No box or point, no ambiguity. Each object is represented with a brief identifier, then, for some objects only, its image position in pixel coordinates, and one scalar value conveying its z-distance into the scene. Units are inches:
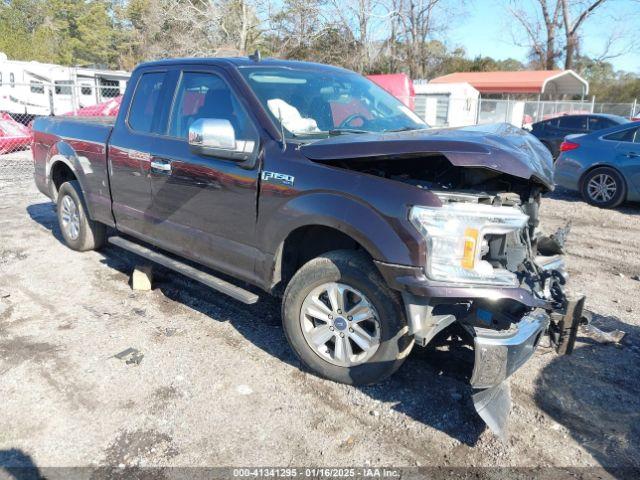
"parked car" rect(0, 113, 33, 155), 540.7
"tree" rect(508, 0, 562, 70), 1545.3
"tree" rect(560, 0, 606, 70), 1464.1
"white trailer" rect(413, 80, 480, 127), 762.2
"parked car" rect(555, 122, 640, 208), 329.4
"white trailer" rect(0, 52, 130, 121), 863.6
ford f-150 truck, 106.4
